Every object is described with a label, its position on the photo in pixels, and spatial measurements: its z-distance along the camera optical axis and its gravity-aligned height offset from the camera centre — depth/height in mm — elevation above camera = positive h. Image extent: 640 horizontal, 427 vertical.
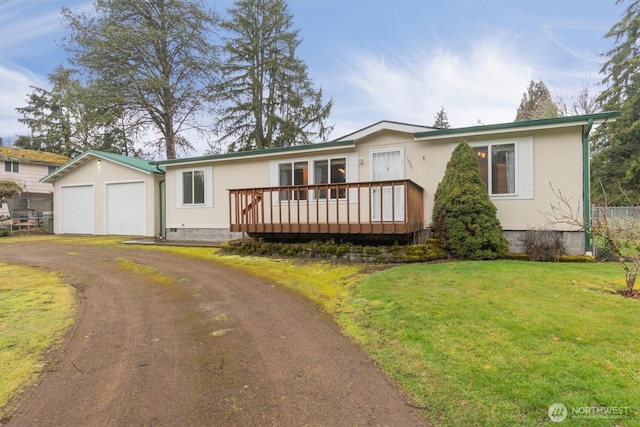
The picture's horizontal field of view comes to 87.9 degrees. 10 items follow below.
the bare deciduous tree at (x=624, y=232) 4762 -338
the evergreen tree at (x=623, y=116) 20912 +6285
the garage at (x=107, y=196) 14195 +1024
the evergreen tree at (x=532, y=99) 31828 +12372
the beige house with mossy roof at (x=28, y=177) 21266 +2872
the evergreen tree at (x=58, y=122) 29059 +9545
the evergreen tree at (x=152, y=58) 19094 +9710
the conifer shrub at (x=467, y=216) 7789 -51
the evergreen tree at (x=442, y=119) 40428 +11699
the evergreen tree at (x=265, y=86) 22125 +8884
